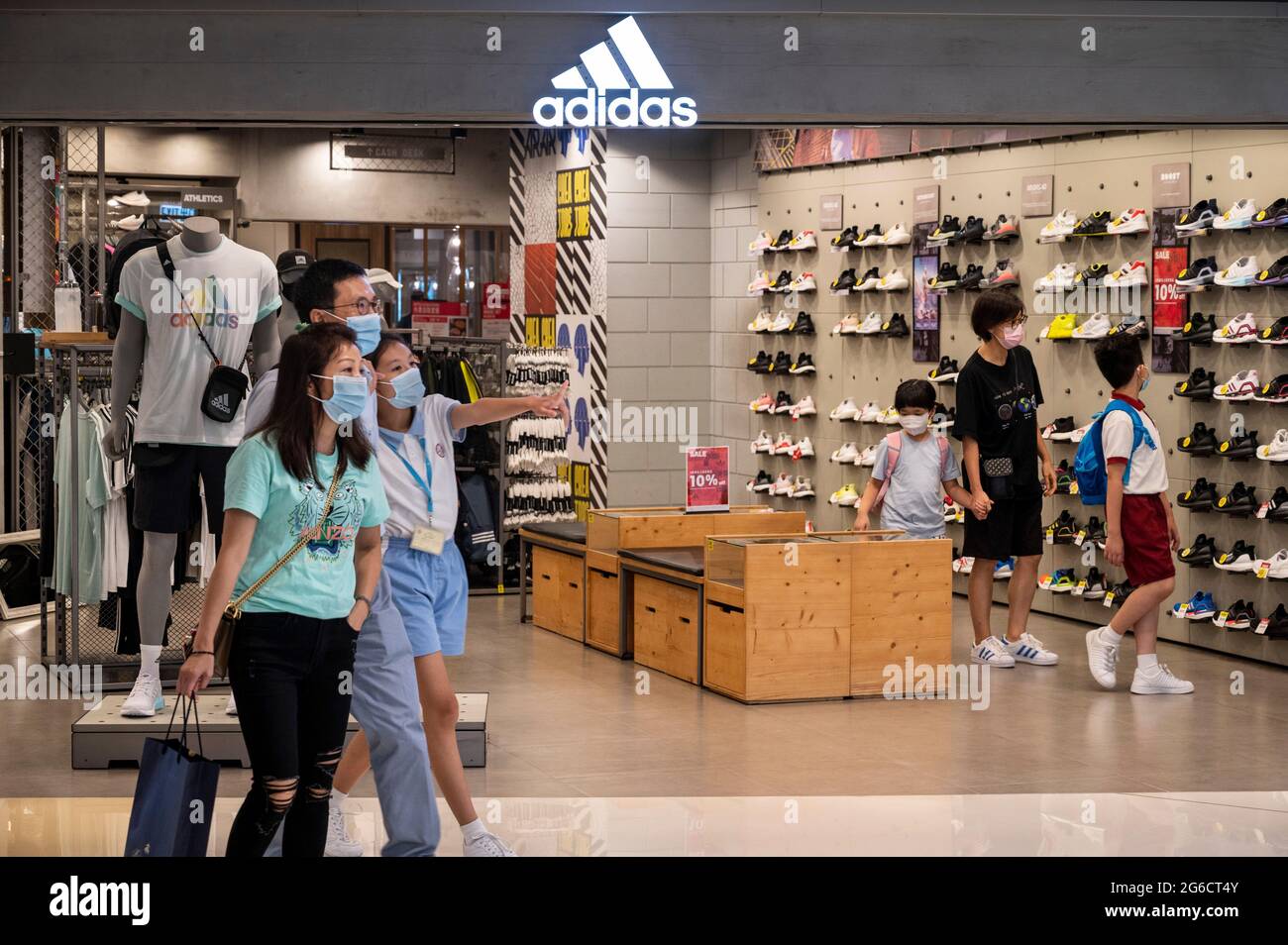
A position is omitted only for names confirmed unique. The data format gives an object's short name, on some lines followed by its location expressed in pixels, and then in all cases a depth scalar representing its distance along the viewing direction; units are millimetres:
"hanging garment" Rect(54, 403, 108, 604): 7715
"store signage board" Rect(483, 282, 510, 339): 17016
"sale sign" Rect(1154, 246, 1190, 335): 9039
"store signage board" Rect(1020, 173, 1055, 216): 10023
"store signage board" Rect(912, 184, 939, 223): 11047
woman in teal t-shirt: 3879
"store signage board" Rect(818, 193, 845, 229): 12109
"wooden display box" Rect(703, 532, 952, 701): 7293
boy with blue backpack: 7535
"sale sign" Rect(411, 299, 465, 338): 17047
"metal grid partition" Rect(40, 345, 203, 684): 7699
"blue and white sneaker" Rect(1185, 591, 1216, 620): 8789
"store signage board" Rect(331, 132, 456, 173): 16391
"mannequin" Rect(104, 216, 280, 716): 6391
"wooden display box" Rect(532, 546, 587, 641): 9188
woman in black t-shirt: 8109
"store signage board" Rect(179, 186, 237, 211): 14898
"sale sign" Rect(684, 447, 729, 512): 8742
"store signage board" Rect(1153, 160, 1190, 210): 9016
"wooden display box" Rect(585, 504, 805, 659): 8570
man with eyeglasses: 4379
